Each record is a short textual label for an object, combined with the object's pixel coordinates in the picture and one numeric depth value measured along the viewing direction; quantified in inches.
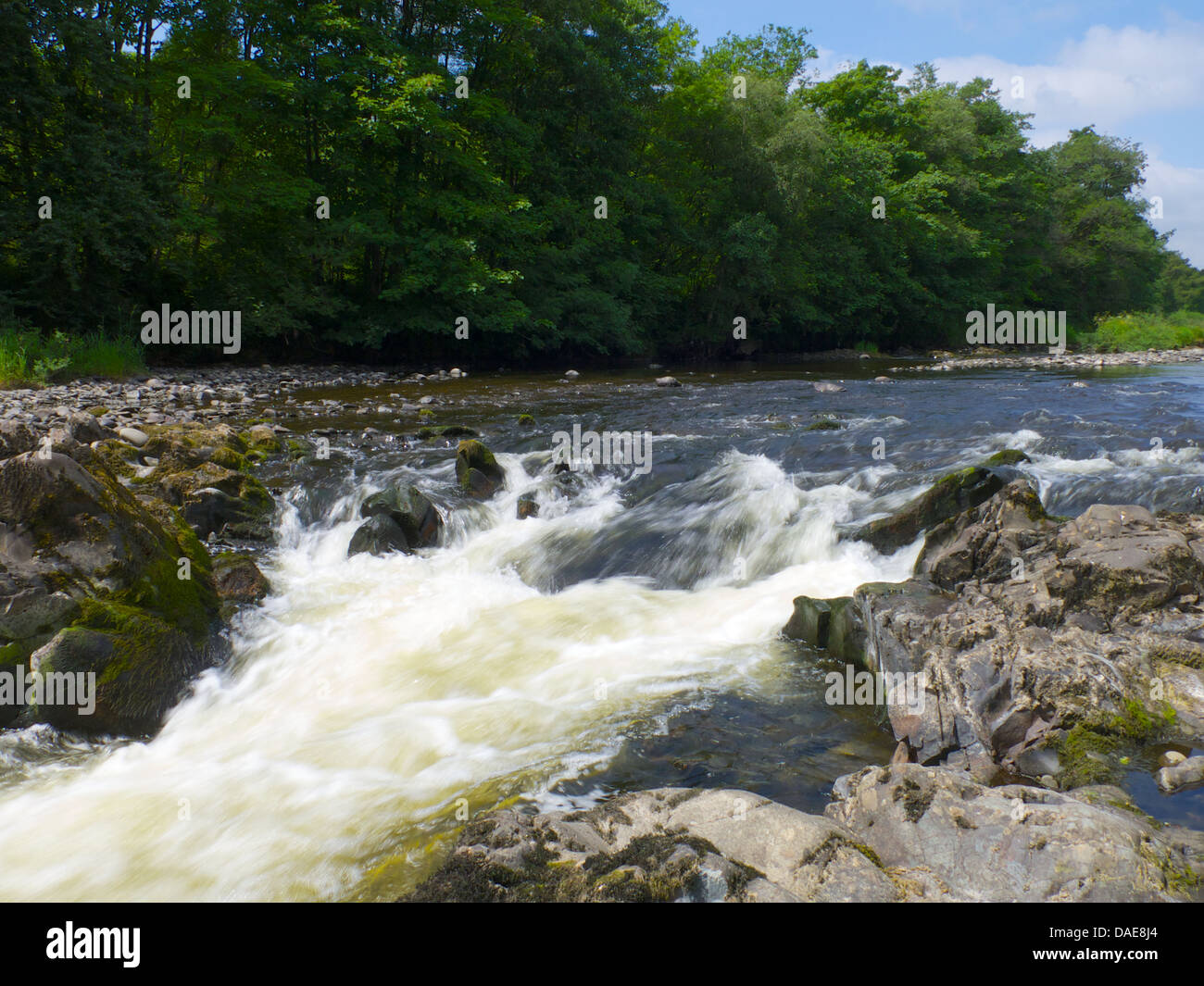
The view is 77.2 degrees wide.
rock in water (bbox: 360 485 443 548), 342.3
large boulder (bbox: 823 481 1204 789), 169.6
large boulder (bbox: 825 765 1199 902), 115.0
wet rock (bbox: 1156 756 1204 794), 153.1
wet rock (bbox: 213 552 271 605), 271.0
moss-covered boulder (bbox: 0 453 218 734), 194.2
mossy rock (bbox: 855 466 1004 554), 294.7
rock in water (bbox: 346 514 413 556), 329.1
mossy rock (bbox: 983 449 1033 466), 381.4
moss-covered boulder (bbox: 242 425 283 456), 441.3
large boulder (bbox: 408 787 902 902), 111.2
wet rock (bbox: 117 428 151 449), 403.9
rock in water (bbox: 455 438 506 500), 393.1
